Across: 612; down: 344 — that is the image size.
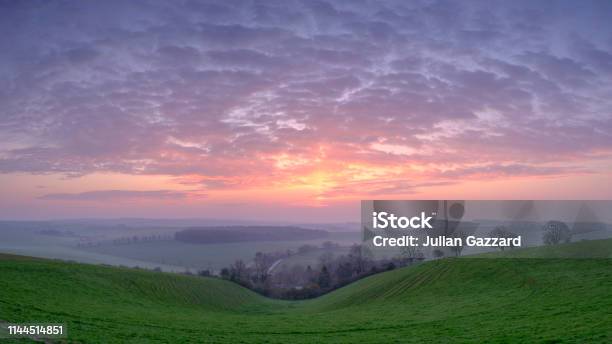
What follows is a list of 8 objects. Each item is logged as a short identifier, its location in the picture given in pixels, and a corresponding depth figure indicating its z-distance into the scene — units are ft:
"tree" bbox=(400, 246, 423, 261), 376.07
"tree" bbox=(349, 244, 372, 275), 433.48
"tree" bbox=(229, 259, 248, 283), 384.66
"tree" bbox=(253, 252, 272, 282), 478.59
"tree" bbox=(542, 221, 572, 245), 321.11
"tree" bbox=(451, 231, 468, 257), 280.92
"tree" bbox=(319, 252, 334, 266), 548.76
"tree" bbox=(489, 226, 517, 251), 293.23
